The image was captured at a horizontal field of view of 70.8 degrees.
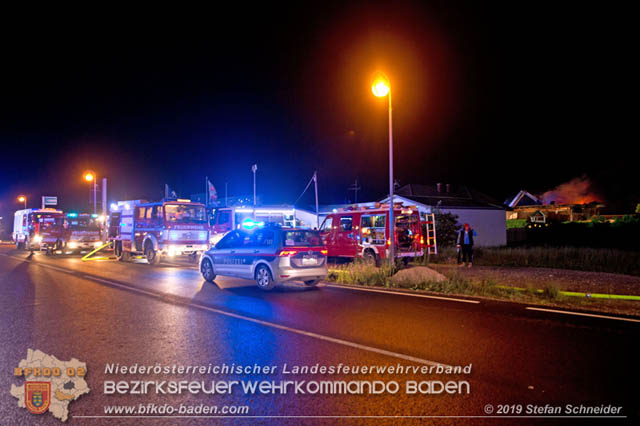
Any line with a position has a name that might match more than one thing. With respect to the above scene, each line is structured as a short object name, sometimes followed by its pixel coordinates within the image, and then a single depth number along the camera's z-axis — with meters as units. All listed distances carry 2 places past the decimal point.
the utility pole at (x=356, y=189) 51.39
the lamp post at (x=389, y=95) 13.74
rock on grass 12.47
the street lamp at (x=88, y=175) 25.33
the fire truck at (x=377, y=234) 16.64
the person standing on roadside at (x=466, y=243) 17.47
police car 11.32
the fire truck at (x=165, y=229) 19.52
